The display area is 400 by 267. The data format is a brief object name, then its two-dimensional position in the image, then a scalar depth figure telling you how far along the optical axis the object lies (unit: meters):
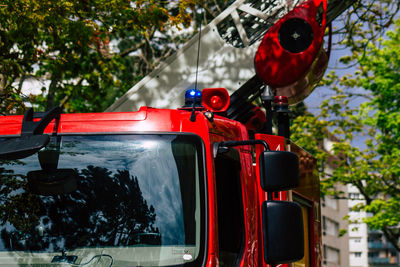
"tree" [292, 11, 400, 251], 26.50
